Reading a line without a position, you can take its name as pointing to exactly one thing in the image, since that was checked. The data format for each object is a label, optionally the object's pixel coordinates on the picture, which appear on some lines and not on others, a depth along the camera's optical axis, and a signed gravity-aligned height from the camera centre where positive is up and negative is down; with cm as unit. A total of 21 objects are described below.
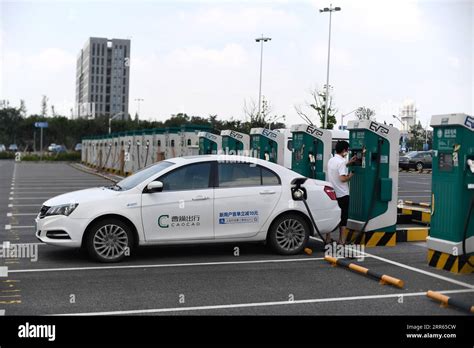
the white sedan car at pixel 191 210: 862 -64
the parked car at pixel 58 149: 6706 +155
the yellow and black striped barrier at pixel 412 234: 1098 -112
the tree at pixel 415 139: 6003 +341
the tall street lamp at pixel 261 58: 4666 +877
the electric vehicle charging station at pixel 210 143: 1881 +76
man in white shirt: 1008 -12
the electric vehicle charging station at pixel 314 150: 1199 +40
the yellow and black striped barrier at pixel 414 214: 1269 -88
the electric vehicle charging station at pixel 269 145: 1432 +58
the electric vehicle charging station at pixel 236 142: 1728 +75
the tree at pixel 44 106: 9575 +895
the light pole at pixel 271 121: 4304 +359
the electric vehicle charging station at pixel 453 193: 814 -26
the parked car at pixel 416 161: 4241 +83
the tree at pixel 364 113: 4800 +478
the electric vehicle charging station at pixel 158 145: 2484 +88
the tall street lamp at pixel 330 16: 4138 +1055
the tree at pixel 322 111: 4603 +468
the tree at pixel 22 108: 8188 +726
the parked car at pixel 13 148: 6989 +159
